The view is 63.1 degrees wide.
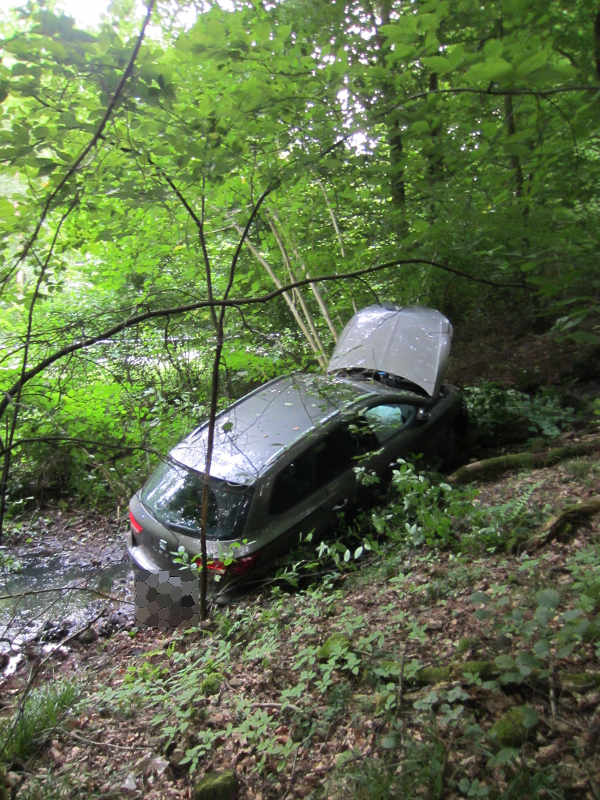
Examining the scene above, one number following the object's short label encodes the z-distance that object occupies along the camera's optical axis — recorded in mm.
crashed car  4117
